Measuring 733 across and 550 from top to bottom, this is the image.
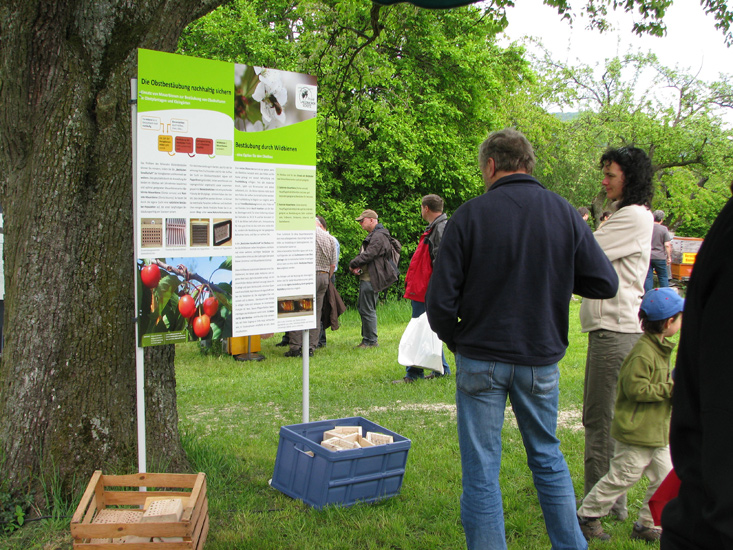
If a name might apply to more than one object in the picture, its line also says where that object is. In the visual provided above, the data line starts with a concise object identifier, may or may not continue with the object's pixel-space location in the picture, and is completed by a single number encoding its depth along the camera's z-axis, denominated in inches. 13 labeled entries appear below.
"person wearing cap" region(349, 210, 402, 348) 394.9
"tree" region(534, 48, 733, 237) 1184.8
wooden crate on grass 116.3
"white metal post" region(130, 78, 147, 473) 134.5
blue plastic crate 152.9
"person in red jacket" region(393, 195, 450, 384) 289.6
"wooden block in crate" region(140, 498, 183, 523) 121.9
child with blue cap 132.2
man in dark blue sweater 110.9
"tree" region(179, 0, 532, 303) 674.2
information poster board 137.2
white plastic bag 284.5
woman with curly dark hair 141.1
